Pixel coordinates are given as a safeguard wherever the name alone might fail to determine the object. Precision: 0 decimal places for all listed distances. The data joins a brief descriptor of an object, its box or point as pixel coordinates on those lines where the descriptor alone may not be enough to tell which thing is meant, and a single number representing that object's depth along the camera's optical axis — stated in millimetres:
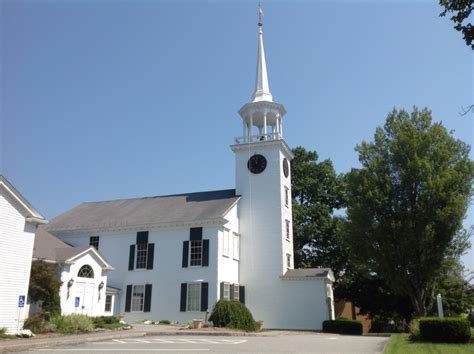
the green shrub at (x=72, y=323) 20422
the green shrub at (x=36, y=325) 20172
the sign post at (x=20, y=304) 20245
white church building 30859
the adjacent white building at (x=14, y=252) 20109
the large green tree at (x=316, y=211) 39812
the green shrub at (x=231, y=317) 25359
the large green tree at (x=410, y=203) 26672
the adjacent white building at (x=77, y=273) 25375
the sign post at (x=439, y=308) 21602
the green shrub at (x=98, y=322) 22938
